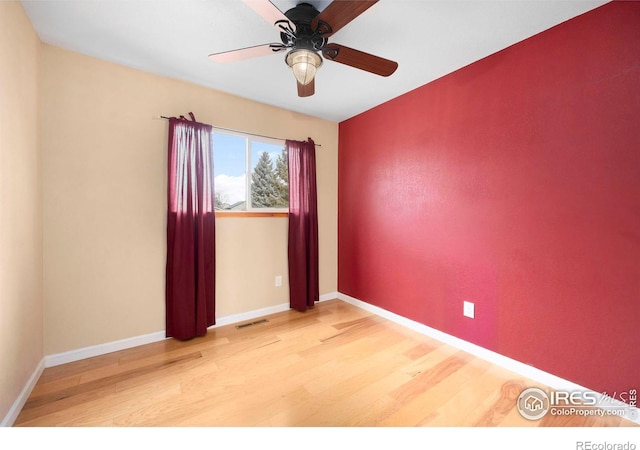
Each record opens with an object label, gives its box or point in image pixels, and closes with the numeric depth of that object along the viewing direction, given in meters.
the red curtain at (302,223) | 2.95
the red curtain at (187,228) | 2.24
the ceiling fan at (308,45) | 1.28
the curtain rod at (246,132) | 2.57
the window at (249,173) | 2.64
